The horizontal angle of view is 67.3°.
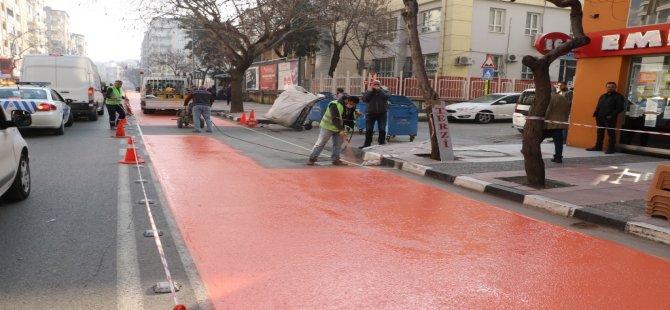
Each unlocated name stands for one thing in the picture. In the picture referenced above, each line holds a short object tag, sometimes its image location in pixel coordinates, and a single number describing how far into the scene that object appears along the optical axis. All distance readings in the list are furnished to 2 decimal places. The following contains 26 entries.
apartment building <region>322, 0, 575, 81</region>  29.39
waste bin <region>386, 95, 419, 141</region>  14.45
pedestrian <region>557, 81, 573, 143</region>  14.23
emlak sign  11.05
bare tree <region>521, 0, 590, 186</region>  7.73
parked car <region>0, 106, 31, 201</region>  5.64
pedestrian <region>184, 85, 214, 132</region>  15.42
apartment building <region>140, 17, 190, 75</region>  25.29
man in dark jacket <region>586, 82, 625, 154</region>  11.62
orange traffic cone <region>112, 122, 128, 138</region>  13.90
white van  17.61
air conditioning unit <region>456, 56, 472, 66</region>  29.36
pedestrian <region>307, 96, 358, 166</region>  9.88
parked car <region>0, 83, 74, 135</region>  12.83
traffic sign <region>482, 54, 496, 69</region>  20.32
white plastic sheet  17.02
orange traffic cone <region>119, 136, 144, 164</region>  9.50
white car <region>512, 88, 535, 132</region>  16.22
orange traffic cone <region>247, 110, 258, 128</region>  19.33
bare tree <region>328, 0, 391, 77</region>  29.22
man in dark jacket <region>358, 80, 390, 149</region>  12.92
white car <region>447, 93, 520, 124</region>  22.03
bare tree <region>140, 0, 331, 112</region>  23.44
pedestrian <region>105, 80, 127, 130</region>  16.16
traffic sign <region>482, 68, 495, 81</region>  20.34
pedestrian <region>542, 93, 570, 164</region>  10.45
